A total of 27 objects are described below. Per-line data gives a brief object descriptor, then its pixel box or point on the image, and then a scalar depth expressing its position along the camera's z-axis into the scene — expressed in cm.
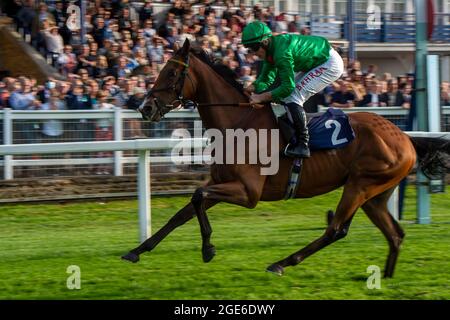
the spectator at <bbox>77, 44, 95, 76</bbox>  1363
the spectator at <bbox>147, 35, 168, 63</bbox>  1431
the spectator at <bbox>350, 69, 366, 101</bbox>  1370
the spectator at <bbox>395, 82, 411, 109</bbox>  1415
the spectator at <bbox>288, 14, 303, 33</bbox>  1856
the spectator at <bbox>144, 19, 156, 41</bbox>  1480
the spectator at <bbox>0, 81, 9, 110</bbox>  1220
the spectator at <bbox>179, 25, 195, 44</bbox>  1527
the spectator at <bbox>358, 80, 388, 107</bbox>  1382
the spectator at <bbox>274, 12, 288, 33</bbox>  1830
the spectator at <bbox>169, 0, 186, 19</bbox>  1611
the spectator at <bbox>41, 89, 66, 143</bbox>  1177
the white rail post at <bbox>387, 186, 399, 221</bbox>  912
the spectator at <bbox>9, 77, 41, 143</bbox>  1168
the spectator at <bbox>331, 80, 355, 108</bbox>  1342
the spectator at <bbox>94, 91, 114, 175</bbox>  1187
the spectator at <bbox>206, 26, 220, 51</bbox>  1502
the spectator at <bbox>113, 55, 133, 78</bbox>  1351
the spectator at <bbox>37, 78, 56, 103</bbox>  1245
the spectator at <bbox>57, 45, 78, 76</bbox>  1381
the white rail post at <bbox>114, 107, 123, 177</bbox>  1191
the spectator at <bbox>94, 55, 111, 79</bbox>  1352
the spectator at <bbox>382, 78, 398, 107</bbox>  1417
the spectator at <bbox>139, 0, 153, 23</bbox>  1576
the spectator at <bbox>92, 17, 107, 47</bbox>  1452
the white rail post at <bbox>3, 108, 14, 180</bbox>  1141
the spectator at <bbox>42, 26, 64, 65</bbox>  1466
